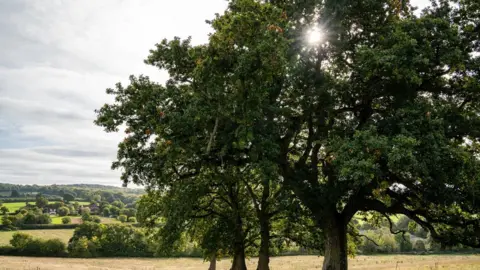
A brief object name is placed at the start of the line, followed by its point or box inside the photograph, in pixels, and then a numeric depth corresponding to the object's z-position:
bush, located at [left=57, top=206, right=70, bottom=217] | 100.63
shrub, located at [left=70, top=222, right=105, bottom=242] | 64.69
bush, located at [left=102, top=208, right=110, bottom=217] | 109.69
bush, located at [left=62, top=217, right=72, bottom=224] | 84.38
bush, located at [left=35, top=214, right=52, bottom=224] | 82.76
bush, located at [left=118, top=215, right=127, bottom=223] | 96.56
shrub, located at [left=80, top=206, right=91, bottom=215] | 106.81
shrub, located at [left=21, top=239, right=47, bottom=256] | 59.56
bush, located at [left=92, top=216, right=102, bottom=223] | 85.46
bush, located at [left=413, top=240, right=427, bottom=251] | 67.69
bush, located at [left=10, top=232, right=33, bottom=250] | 59.80
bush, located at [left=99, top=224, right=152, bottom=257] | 63.50
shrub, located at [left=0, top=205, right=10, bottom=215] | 89.70
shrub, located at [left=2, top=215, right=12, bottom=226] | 75.75
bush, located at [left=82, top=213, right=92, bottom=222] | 87.46
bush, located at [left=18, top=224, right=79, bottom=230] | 78.10
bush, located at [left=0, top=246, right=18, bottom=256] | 59.16
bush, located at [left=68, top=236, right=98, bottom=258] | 59.75
